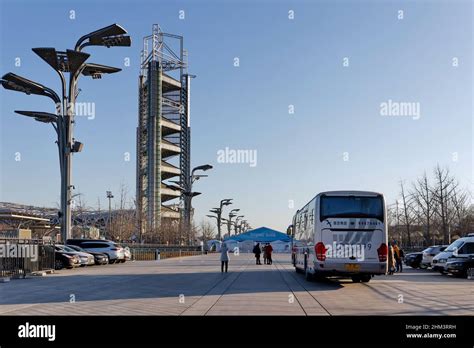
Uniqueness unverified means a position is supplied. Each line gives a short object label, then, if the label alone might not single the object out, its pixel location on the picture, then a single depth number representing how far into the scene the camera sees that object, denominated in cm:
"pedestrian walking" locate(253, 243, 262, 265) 3919
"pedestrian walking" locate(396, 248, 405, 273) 3012
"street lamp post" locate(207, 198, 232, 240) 8944
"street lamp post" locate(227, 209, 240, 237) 12056
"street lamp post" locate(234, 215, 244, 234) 13845
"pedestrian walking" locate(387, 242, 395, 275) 2745
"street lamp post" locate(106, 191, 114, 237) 7900
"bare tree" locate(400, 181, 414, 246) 5958
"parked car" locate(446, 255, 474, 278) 2542
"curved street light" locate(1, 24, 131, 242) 3444
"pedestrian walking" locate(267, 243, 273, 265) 3919
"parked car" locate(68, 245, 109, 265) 3738
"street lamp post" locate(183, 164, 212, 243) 6073
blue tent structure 8394
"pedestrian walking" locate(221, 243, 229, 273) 2841
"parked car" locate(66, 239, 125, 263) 3919
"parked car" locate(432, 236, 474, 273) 2723
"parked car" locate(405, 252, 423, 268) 3544
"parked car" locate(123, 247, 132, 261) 4372
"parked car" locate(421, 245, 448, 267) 3280
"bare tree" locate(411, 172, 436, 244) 5291
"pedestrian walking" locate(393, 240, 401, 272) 2900
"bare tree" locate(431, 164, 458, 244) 4953
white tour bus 1927
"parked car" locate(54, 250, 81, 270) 3127
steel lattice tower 9106
